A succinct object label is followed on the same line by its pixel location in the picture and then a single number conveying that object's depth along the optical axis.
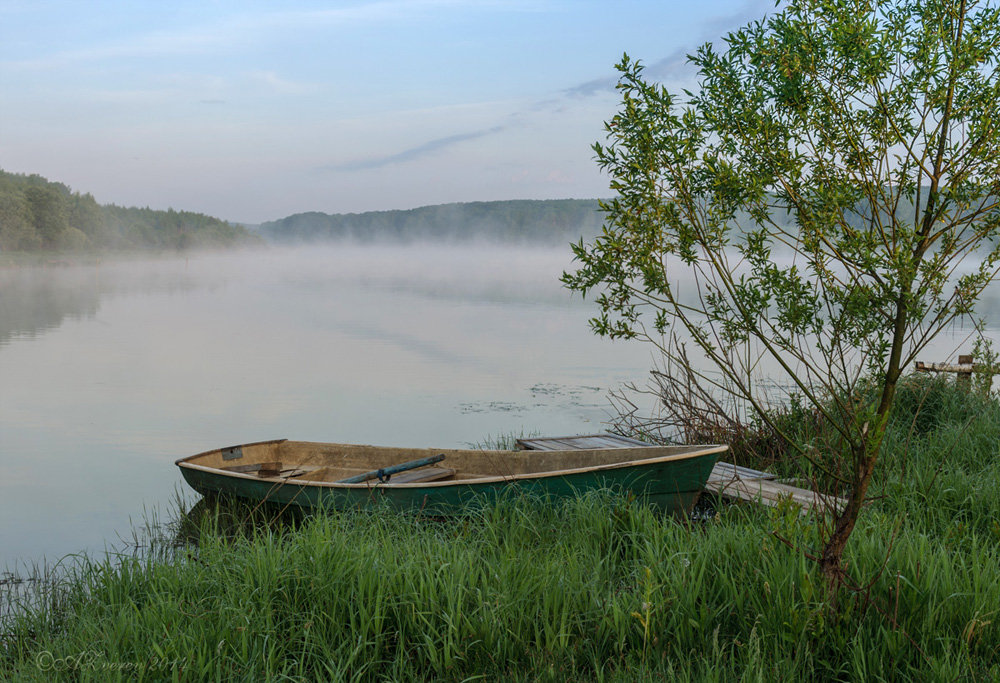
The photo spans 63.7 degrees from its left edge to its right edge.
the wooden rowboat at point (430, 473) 5.77
